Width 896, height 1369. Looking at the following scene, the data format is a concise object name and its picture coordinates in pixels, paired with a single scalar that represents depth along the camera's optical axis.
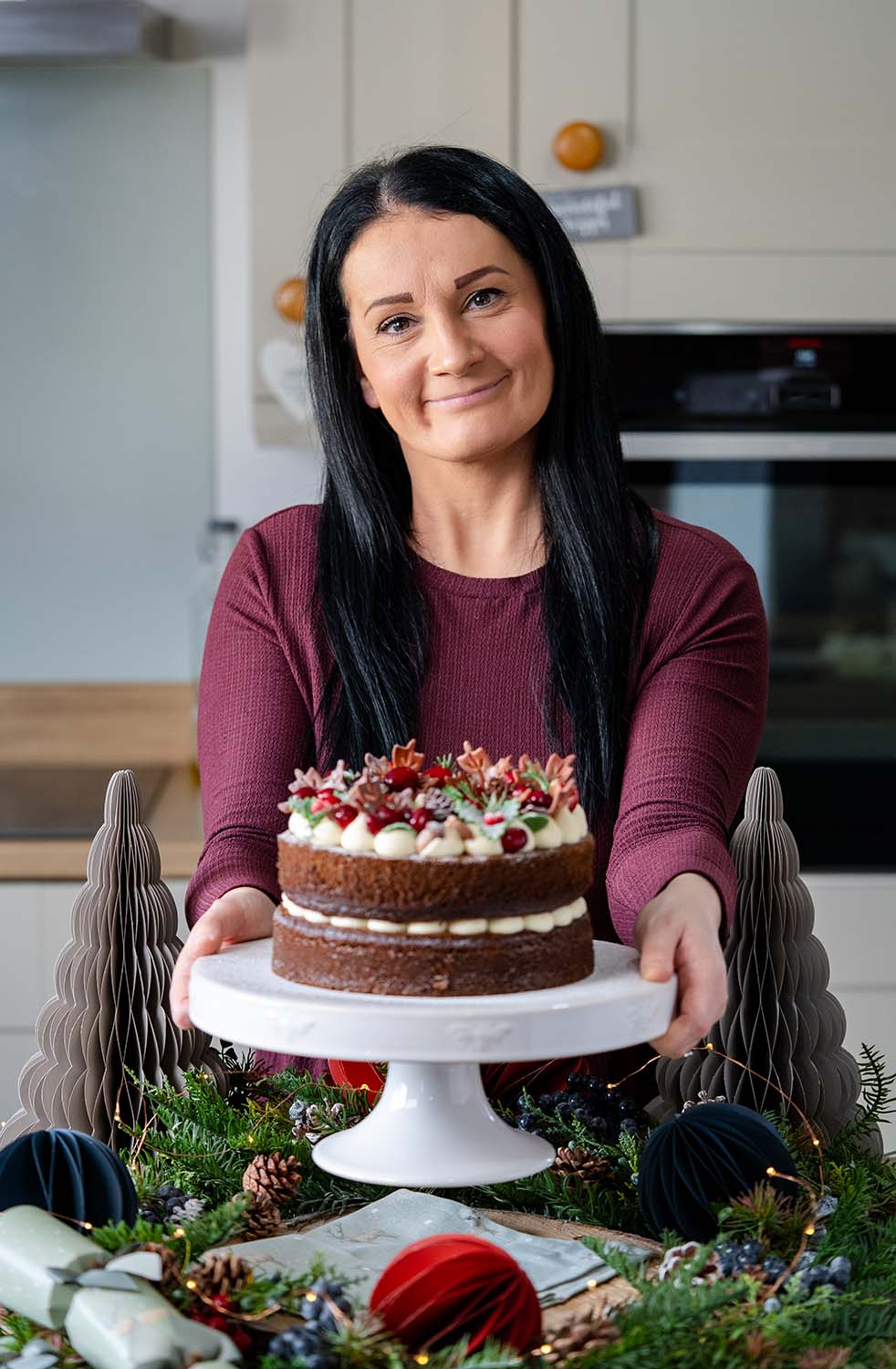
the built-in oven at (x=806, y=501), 2.44
